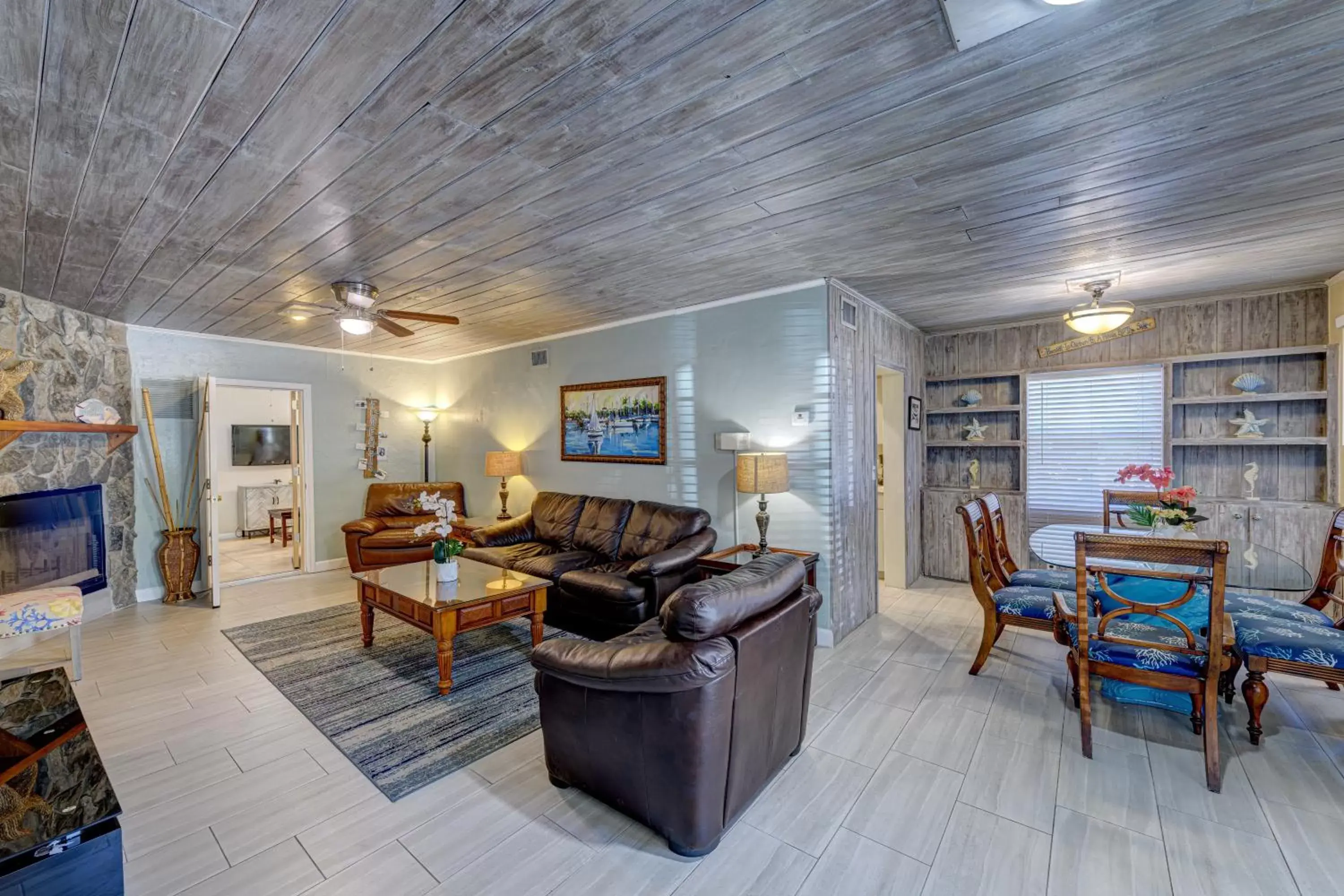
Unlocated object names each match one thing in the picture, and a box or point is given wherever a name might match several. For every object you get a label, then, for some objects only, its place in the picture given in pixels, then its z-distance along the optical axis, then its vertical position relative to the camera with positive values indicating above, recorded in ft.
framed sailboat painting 15.93 +0.71
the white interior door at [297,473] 20.34 -0.95
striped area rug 8.47 -4.68
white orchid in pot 11.92 -2.09
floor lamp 23.36 +1.31
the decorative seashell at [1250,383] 13.76 +1.42
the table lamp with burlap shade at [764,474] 12.57 -0.70
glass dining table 9.06 -2.32
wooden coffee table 10.40 -3.11
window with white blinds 15.33 +0.19
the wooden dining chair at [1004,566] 11.42 -2.80
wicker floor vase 16.69 -3.53
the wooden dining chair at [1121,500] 12.35 -1.36
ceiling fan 11.82 +2.94
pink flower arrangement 10.89 -0.68
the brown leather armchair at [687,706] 6.04 -3.09
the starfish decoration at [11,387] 11.67 +1.35
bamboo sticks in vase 16.62 -3.11
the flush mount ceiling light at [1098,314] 11.64 +2.72
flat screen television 27.50 +0.09
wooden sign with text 15.10 +2.93
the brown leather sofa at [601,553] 12.66 -3.00
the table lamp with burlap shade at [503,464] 19.60 -0.65
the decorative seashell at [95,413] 14.21 +0.95
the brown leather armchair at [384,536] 18.56 -3.04
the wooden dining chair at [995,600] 10.28 -3.04
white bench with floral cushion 10.52 -3.19
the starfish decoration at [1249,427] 13.89 +0.31
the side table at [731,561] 12.59 -2.80
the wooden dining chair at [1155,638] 7.22 -2.94
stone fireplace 12.98 +1.04
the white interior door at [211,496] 15.71 -1.38
